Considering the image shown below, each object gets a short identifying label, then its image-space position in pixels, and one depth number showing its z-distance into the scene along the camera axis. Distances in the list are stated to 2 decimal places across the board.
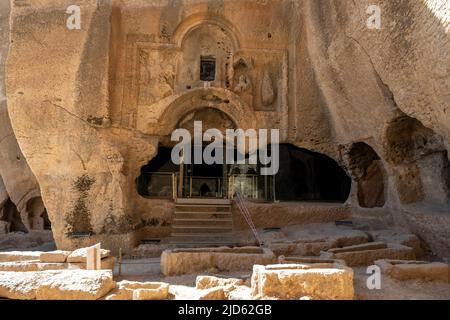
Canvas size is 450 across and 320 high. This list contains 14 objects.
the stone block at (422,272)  4.36
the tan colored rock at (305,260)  4.70
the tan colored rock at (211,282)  4.11
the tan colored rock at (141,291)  3.58
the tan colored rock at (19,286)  3.60
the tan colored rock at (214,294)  3.60
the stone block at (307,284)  3.50
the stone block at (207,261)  5.13
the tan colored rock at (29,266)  4.66
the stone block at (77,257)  4.90
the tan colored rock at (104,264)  4.85
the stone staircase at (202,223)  7.87
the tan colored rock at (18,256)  5.36
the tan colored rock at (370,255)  5.43
